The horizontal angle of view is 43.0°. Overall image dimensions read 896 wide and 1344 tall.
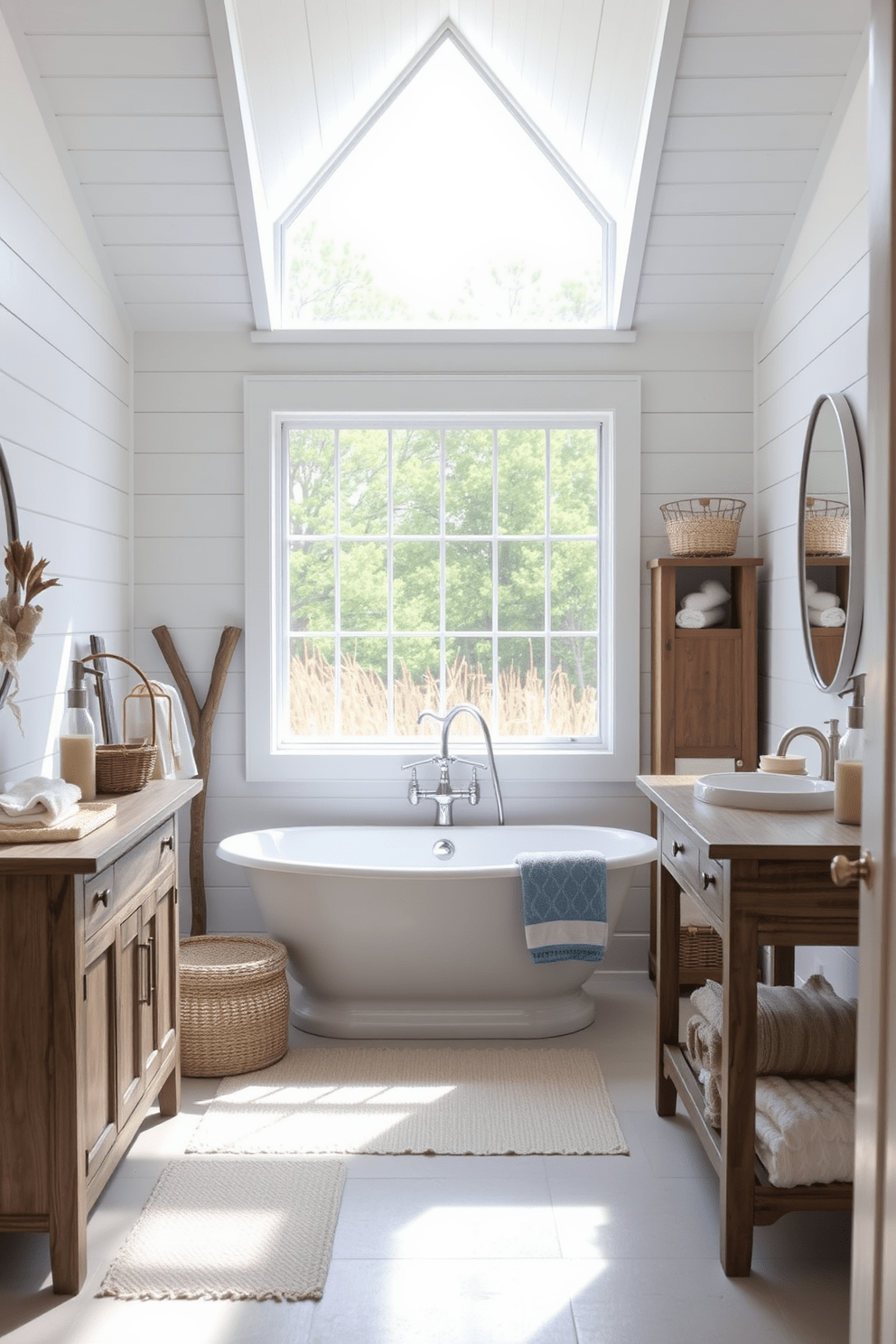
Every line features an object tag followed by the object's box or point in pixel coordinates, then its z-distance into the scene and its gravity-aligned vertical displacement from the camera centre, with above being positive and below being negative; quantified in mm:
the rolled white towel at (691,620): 4188 +156
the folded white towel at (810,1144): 2242 -951
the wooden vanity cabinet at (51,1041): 2188 -738
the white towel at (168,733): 3207 -222
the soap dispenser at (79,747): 2777 -211
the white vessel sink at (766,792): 2549 -303
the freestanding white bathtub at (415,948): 3547 -916
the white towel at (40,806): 2322 -303
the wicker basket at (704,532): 4125 +476
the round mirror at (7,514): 2906 +381
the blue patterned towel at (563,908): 3521 -767
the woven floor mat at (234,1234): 2248 -1231
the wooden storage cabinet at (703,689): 4176 -100
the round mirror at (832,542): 3104 +352
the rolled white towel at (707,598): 4211 +238
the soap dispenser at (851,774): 2383 -234
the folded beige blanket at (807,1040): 2443 -812
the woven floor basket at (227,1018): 3367 -1065
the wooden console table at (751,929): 2223 -526
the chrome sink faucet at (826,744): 2725 -204
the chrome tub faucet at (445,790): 4289 -489
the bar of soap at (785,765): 2953 -269
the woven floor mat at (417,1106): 2912 -1228
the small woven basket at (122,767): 2889 -272
